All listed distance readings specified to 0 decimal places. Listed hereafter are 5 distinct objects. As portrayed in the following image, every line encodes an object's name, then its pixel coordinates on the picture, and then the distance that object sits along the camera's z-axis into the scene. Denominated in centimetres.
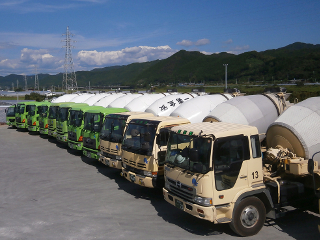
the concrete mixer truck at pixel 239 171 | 649
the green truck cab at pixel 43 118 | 2145
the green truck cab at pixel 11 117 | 2825
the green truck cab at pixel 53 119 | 1920
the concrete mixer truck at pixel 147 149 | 904
